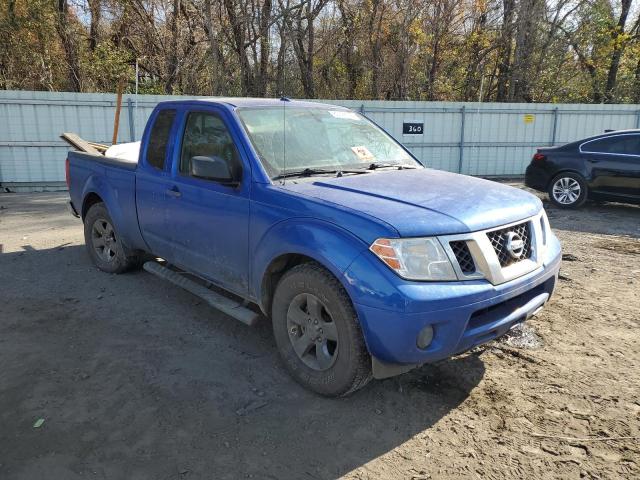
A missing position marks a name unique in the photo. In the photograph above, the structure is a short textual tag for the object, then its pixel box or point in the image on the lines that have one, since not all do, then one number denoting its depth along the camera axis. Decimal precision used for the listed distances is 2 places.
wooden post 8.48
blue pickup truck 2.88
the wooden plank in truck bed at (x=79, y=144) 6.66
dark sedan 9.09
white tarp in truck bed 6.09
